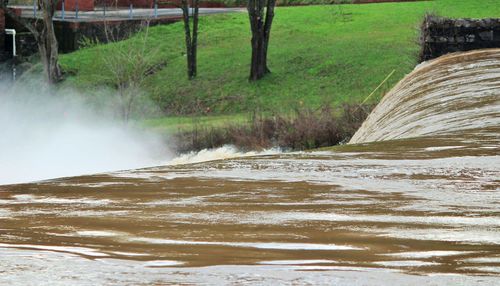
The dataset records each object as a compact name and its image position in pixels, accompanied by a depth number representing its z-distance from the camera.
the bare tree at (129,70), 44.46
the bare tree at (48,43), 47.47
